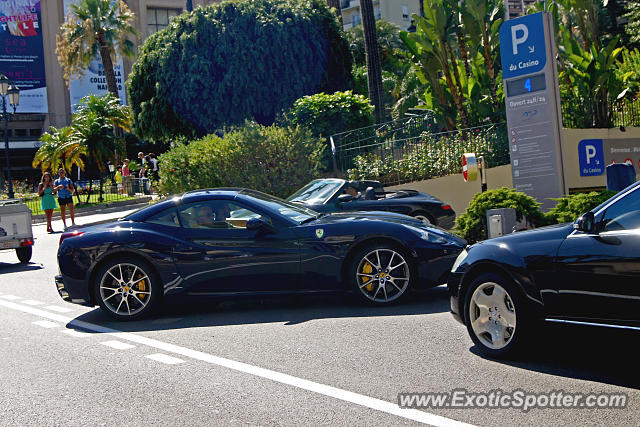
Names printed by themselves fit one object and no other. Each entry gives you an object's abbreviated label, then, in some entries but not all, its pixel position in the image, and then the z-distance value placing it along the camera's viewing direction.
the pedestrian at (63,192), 23.02
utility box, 10.29
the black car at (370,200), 11.99
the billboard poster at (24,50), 67.06
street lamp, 27.61
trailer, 14.45
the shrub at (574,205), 9.89
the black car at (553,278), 4.78
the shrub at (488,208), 10.70
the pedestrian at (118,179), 37.78
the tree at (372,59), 23.77
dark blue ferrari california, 7.82
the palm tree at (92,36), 43.81
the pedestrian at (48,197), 22.53
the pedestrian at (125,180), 36.88
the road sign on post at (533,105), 11.95
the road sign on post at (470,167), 12.84
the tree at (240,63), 26.59
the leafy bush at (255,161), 19.14
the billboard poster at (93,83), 70.00
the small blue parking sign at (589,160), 16.73
